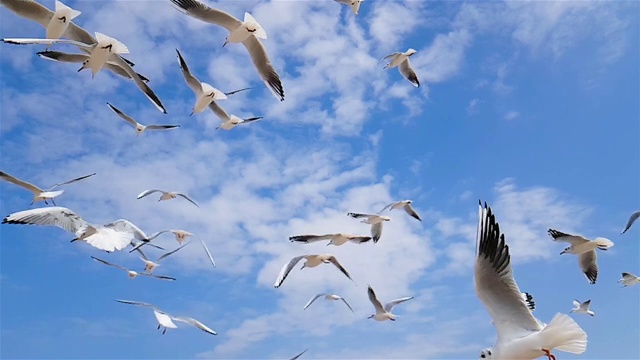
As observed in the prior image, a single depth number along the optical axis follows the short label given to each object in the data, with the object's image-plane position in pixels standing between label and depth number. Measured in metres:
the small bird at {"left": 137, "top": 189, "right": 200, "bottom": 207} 8.57
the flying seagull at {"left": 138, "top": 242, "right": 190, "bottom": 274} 9.26
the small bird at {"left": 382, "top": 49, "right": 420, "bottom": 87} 9.79
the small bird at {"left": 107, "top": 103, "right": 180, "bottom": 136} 8.43
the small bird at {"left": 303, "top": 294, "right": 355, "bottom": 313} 8.49
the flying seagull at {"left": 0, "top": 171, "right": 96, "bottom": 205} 7.40
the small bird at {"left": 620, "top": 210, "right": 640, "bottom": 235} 9.59
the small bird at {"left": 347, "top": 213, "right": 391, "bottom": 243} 9.37
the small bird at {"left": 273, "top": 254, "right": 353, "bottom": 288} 7.50
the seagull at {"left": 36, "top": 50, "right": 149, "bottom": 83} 7.25
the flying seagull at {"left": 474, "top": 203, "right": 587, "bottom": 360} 4.45
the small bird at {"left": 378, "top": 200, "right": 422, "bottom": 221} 10.16
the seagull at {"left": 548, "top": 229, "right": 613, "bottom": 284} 8.70
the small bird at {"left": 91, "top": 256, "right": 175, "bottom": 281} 6.35
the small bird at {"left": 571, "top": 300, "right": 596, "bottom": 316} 11.30
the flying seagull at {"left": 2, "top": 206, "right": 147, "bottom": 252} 5.65
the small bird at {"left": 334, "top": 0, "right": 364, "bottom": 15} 7.65
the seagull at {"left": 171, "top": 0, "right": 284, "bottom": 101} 7.37
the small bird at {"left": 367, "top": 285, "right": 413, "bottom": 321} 9.60
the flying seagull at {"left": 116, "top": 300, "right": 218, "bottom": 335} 6.24
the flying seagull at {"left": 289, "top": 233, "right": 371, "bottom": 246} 7.73
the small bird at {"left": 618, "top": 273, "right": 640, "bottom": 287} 10.56
